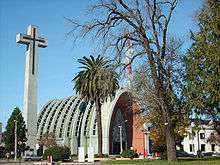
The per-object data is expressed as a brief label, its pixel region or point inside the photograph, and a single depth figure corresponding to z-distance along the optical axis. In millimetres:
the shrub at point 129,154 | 66512
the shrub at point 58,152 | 58125
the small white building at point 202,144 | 119738
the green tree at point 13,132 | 89688
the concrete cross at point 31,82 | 101750
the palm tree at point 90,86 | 61750
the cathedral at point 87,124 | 113812
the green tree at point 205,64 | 32969
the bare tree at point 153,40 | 32531
